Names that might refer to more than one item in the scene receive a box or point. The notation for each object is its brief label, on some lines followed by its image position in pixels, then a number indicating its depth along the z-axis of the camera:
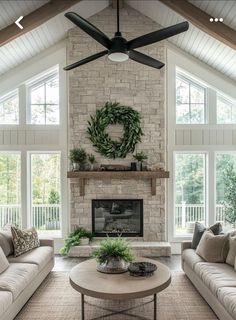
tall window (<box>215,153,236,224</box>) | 6.61
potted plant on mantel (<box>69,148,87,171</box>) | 6.27
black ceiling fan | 3.46
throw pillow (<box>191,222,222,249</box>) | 4.60
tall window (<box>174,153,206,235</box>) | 6.69
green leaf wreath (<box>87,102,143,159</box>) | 6.28
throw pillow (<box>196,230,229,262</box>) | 4.14
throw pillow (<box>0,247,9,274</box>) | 3.75
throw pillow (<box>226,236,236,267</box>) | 3.98
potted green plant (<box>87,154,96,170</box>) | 6.34
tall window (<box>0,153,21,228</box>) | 6.64
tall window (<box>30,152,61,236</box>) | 6.65
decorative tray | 3.62
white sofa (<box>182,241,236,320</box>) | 3.09
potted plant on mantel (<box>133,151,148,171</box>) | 6.29
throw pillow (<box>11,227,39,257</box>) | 4.44
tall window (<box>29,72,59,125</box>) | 6.69
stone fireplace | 6.42
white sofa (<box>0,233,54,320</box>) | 3.25
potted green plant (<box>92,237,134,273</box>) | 3.78
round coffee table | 3.17
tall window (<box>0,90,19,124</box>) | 6.63
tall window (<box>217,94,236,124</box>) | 6.64
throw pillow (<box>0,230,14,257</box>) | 4.34
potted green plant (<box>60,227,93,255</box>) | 6.02
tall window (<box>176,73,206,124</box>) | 6.70
